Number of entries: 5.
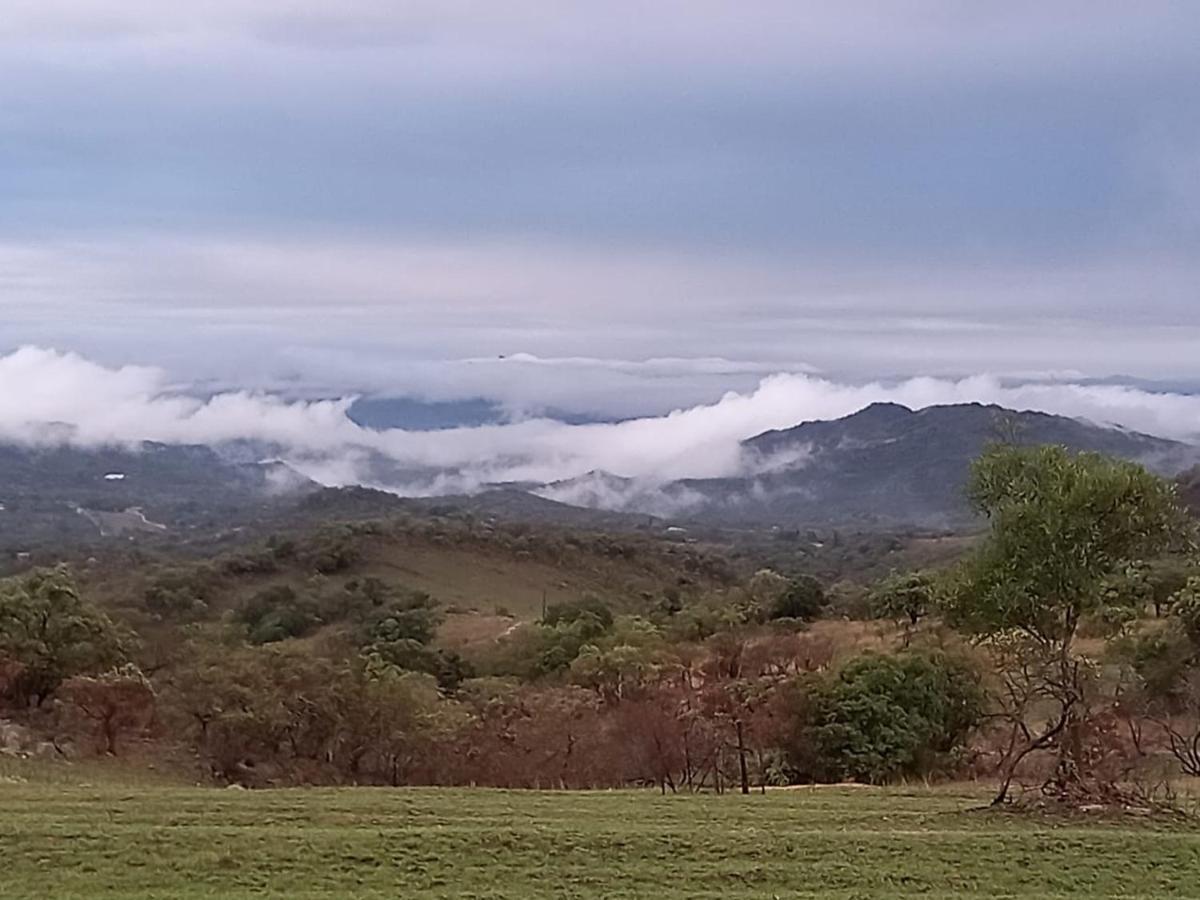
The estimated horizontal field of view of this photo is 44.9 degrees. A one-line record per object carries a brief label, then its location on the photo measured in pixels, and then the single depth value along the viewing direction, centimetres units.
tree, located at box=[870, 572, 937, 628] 5801
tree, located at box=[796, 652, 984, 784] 3186
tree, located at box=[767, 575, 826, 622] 7319
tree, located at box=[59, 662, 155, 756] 3456
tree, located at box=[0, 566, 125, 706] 4094
